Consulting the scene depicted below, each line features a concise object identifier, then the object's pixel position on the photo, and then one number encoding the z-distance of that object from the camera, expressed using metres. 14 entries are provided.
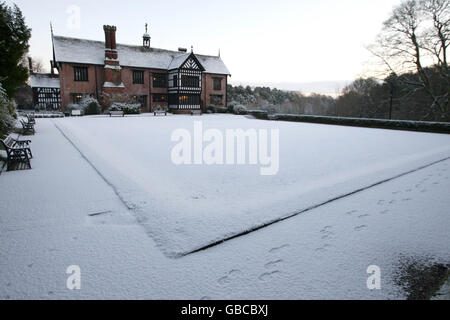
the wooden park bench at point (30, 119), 15.57
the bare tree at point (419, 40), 21.61
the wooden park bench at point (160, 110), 32.43
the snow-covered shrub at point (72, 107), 27.52
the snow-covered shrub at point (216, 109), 35.91
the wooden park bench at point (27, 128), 13.29
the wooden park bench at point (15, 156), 6.96
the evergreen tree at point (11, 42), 12.05
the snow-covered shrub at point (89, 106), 27.64
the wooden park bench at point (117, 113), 26.52
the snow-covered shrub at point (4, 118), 10.97
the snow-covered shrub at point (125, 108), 28.69
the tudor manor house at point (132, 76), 29.48
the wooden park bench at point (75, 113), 26.49
